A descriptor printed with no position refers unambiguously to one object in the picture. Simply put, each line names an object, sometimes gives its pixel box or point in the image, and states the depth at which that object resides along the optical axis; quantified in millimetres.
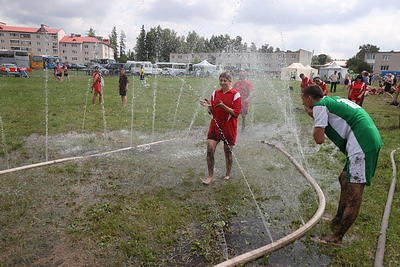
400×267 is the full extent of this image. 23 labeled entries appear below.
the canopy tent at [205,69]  51875
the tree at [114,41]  106662
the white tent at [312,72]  51525
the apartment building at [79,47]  98981
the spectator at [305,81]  15022
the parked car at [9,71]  34938
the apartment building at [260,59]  65431
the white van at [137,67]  47406
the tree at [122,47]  99831
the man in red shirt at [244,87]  9498
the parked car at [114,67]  46219
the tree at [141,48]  86569
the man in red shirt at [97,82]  14350
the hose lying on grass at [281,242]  3330
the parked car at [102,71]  44250
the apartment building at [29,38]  96312
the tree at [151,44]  91200
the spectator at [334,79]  28369
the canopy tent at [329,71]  51938
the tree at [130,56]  91300
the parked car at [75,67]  57031
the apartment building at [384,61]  85875
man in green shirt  3385
